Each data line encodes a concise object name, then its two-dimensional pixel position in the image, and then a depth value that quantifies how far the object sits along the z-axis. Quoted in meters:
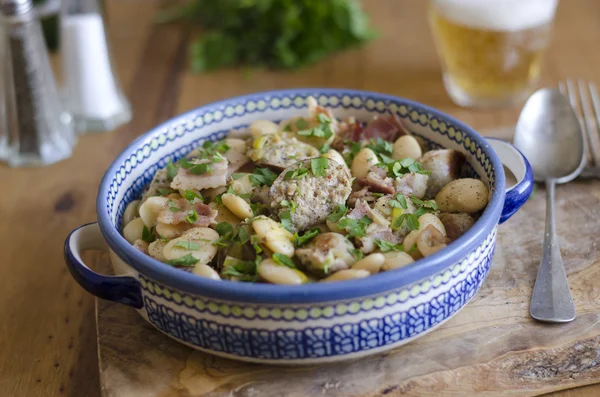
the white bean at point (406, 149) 0.58
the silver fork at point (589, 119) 0.64
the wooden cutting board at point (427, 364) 0.49
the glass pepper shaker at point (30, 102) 0.74
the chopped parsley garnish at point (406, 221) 0.52
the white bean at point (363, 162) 0.57
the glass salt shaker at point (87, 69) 0.80
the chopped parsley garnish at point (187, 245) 0.51
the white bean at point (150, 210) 0.54
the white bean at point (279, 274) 0.48
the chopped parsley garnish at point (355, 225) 0.51
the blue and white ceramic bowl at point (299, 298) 0.46
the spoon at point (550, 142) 0.62
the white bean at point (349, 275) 0.48
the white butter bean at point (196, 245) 0.51
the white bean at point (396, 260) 0.49
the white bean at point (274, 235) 0.50
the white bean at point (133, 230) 0.54
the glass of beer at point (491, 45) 0.75
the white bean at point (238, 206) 0.53
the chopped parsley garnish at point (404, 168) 0.56
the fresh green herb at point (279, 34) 0.87
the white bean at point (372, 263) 0.49
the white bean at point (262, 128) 0.60
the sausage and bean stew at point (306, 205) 0.50
